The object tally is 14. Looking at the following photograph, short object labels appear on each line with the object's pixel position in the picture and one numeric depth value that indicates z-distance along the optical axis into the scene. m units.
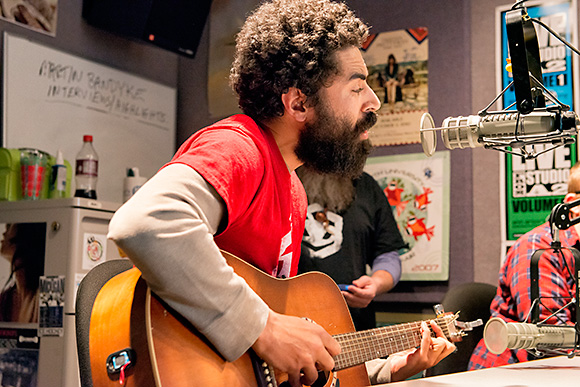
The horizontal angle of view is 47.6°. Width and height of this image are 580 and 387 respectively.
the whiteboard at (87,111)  3.30
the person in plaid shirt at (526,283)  1.99
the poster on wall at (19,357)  2.82
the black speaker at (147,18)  3.66
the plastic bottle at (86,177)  3.26
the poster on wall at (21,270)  2.84
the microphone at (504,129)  1.11
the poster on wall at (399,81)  3.45
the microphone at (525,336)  1.13
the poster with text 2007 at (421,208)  3.30
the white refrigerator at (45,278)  2.76
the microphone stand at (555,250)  1.29
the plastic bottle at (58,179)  3.09
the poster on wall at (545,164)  3.09
